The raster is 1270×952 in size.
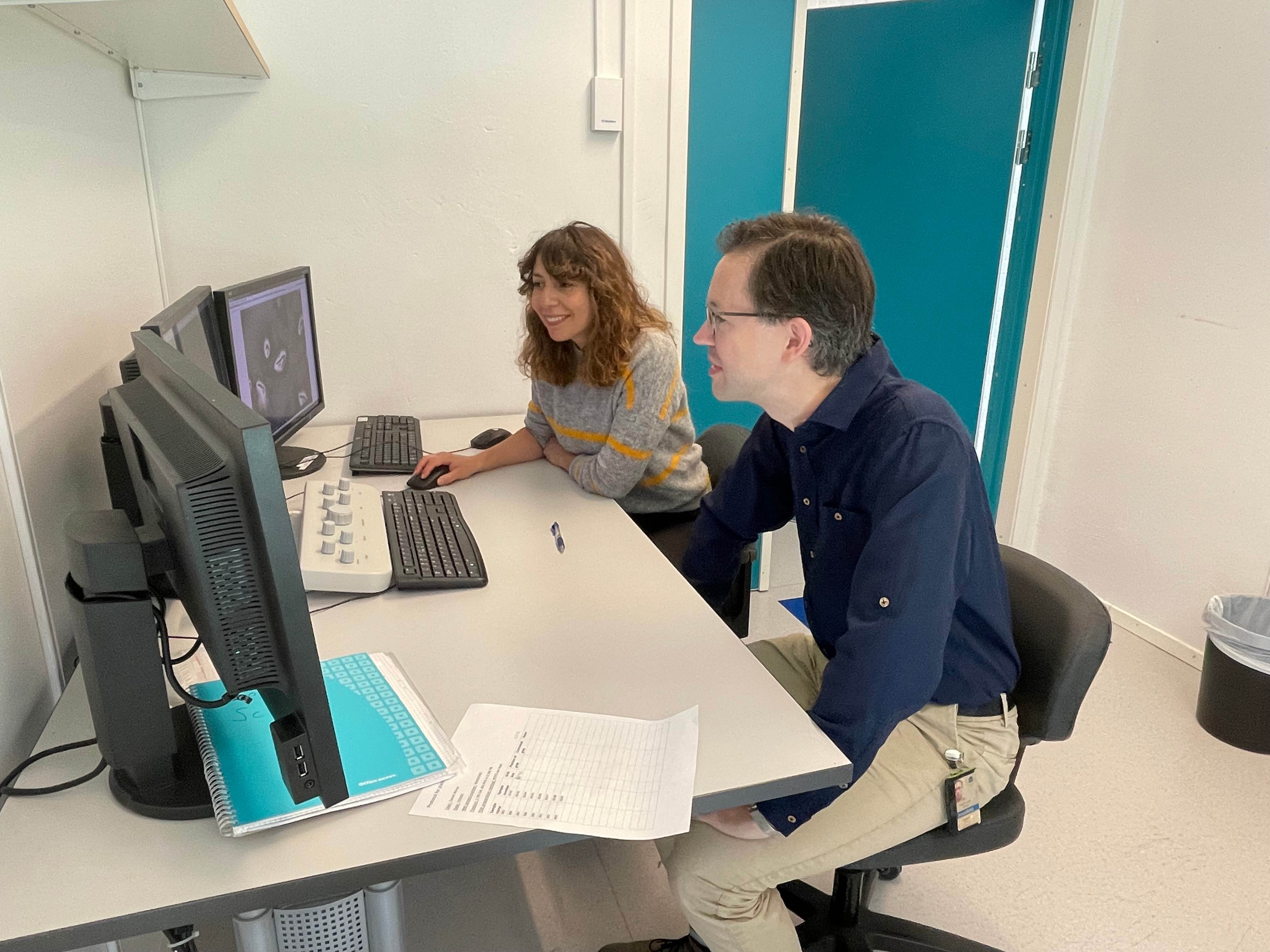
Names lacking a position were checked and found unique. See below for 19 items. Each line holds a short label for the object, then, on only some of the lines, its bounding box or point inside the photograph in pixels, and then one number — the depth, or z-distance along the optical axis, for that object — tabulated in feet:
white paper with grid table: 2.84
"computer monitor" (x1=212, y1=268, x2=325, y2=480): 5.49
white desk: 2.54
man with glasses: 3.65
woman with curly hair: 5.90
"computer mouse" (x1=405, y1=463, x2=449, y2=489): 5.99
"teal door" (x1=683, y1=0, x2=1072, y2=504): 8.69
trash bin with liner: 7.04
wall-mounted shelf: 4.53
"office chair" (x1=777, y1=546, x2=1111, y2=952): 3.95
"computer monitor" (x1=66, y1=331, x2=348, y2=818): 2.14
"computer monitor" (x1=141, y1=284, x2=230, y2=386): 4.06
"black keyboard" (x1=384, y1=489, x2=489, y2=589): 4.48
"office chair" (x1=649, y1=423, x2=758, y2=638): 6.11
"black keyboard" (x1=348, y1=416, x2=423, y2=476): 6.39
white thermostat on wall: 7.62
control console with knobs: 4.30
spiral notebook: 2.80
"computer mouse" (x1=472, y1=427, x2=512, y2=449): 6.93
